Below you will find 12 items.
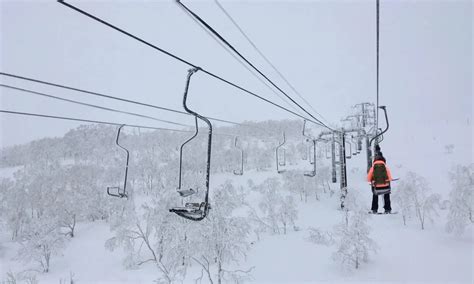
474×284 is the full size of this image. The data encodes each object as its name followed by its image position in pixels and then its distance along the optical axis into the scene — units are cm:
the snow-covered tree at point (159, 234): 2981
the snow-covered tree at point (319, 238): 3859
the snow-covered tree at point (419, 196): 3953
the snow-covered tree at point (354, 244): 3244
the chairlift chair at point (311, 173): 1622
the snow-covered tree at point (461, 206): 3568
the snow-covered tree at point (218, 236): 2736
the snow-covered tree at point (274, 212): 4509
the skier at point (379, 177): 798
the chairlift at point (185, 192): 528
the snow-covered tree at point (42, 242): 3862
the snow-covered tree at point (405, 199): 4153
